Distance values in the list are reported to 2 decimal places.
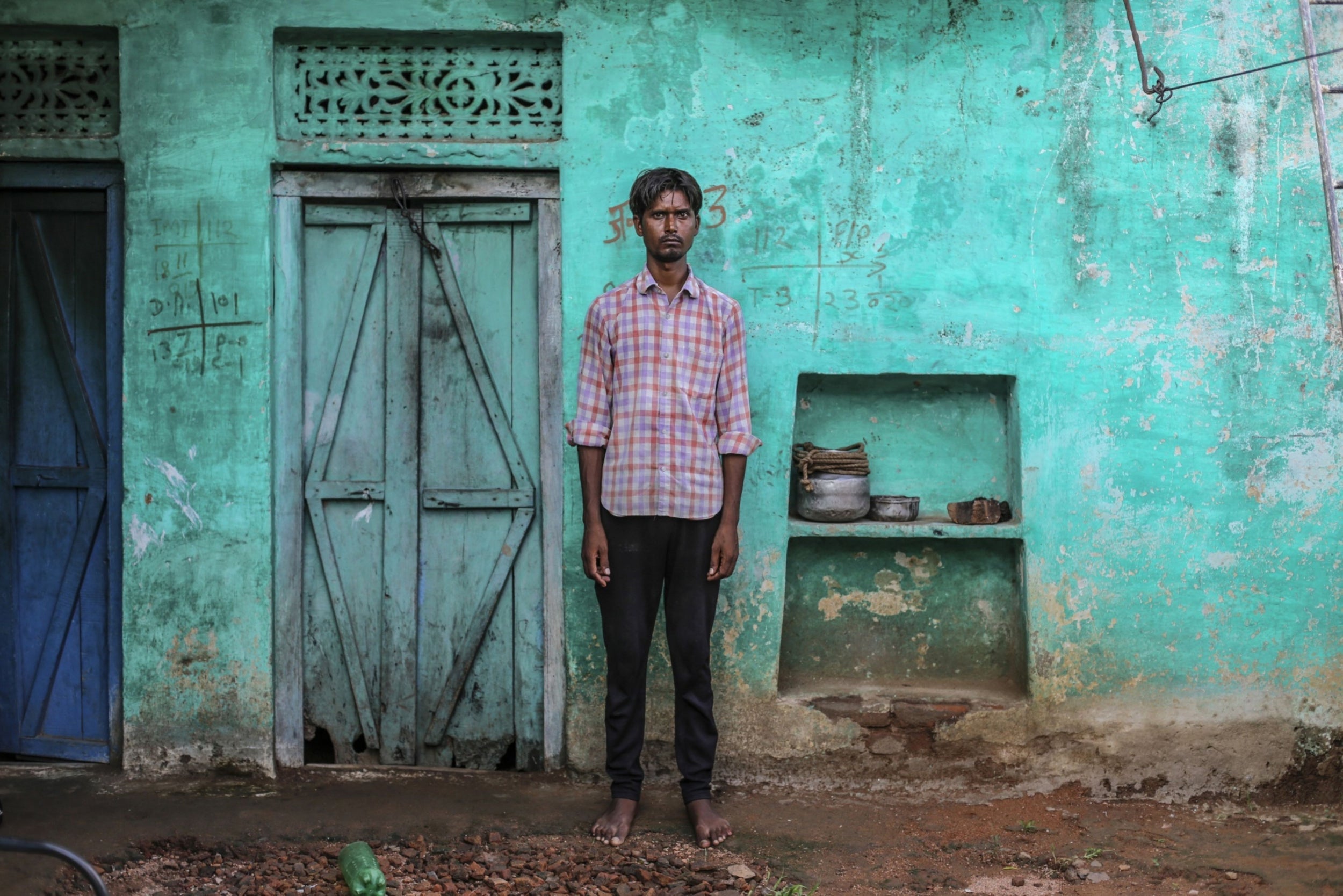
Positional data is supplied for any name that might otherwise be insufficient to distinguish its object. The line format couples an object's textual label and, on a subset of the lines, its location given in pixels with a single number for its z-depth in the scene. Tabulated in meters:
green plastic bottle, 3.31
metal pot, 4.18
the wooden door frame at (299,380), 4.22
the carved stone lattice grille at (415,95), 4.21
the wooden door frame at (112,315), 4.25
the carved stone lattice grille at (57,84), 4.21
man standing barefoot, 3.66
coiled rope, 4.23
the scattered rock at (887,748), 4.22
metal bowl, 4.26
